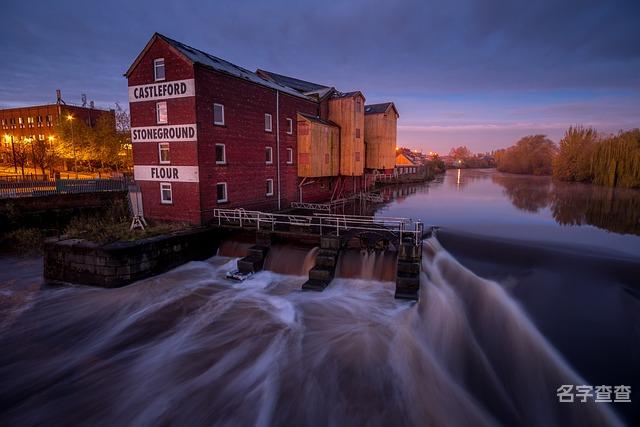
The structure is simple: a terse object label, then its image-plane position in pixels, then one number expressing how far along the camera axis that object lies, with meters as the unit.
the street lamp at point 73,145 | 40.78
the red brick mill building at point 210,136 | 18.00
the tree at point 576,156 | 62.38
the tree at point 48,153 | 40.90
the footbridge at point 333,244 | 13.41
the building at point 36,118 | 58.06
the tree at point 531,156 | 92.25
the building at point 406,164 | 84.22
